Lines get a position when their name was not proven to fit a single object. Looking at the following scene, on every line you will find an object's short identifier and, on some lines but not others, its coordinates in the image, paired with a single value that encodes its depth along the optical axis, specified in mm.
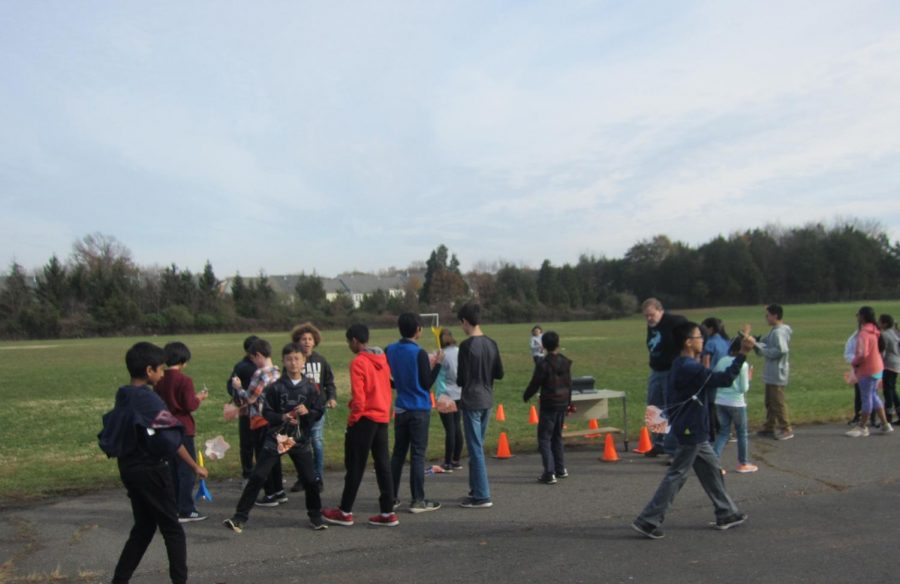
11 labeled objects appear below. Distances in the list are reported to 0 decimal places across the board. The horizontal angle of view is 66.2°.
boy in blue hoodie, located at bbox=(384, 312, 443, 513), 7191
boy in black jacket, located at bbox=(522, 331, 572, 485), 8266
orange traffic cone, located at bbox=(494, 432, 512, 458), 9789
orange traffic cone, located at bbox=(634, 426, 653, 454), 9836
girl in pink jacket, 10445
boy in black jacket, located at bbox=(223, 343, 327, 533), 6582
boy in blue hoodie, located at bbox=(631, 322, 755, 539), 6082
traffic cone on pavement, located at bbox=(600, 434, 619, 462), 9383
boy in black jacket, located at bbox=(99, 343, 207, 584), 4812
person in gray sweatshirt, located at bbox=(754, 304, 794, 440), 10398
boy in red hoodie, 6719
